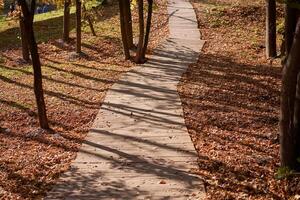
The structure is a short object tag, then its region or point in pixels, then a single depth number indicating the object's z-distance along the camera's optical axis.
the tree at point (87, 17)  22.09
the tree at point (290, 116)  7.39
